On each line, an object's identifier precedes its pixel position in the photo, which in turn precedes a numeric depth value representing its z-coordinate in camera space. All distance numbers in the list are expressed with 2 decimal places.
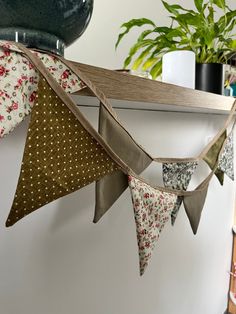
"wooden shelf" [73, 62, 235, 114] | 0.48
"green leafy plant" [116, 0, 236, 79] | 0.95
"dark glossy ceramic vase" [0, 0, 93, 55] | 0.42
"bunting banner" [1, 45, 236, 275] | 0.39
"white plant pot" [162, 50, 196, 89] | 0.85
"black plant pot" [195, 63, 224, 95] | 1.02
